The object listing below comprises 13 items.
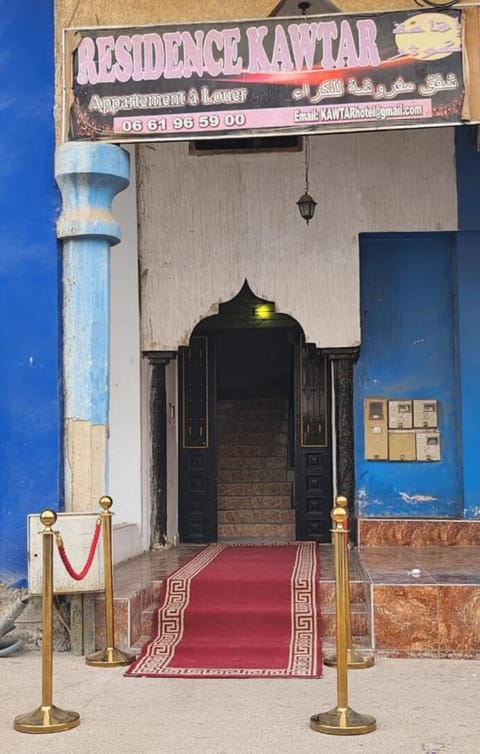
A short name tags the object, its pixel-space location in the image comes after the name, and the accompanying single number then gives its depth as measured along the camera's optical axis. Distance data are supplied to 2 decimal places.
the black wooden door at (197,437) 9.23
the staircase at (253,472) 9.70
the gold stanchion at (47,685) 4.24
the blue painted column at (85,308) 5.95
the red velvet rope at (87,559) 4.93
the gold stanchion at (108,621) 5.43
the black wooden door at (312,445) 8.95
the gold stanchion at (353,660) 5.35
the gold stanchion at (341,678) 4.16
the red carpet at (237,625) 5.36
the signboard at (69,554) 5.66
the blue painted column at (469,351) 8.41
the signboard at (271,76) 5.59
